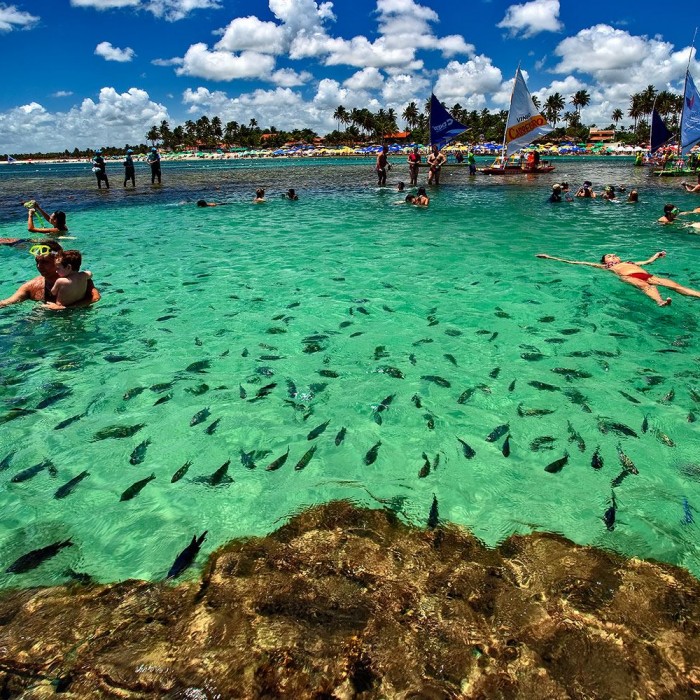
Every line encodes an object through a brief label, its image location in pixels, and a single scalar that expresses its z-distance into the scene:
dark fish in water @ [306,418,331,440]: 5.60
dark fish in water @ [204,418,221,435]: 5.70
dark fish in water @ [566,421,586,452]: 5.25
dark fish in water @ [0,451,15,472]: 5.06
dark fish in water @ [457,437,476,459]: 5.23
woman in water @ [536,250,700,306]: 9.89
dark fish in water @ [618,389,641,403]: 6.10
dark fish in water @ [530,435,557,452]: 5.28
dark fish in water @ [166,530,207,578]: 3.79
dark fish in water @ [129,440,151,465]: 5.20
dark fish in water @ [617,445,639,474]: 4.86
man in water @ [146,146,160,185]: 34.28
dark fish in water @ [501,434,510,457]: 5.21
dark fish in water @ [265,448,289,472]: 5.10
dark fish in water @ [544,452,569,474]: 4.91
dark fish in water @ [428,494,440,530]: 4.24
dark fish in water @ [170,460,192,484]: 4.91
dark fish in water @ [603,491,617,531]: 4.17
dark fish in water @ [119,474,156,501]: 4.67
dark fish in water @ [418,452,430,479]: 4.94
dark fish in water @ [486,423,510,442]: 5.51
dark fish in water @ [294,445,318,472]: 5.11
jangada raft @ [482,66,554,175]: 32.31
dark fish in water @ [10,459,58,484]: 4.88
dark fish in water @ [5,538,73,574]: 3.85
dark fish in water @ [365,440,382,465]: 5.21
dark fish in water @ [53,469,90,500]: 4.70
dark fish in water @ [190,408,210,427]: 5.87
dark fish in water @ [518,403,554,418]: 5.88
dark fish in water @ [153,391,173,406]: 6.29
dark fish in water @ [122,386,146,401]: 6.43
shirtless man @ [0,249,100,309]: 9.25
